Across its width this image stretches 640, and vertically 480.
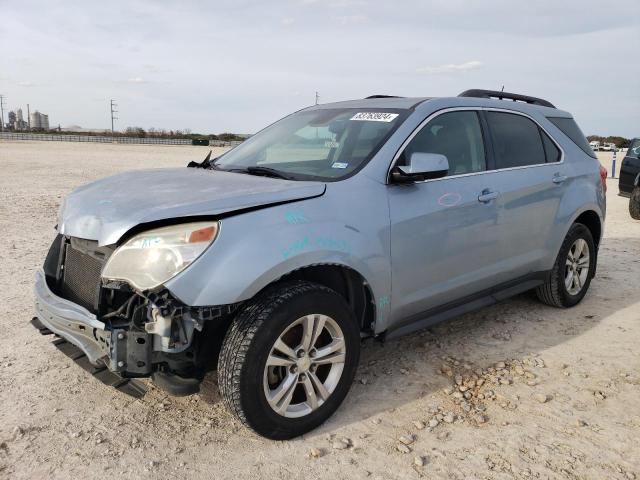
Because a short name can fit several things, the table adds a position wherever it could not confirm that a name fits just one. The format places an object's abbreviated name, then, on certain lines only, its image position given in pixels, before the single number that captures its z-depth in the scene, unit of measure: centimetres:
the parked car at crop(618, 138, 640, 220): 1038
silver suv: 262
